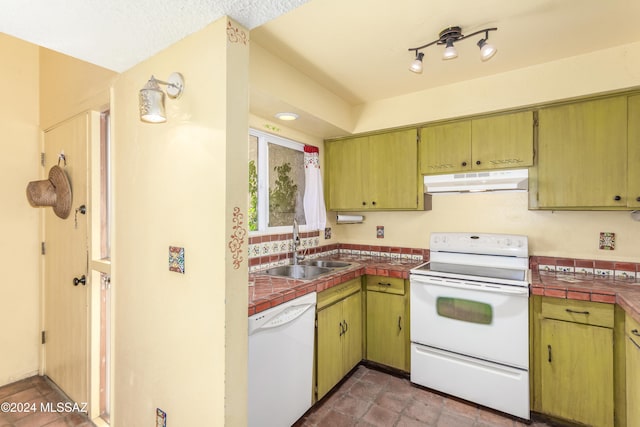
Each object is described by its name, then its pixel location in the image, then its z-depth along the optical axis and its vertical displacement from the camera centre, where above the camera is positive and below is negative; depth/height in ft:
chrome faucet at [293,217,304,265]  8.44 -0.77
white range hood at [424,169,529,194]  7.27 +0.80
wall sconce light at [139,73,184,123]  4.15 +1.61
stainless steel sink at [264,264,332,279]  8.24 -1.64
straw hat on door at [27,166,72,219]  7.08 +0.53
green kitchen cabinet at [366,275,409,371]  8.08 -3.06
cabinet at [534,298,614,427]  5.88 -3.10
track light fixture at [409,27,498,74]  5.30 +3.26
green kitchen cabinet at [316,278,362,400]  6.82 -3.04
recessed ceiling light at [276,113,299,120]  7.53 +2.52
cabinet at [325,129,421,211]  8.84 +1.29
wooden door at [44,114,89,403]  6.71 -1.51
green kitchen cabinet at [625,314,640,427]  5.04 -2.83
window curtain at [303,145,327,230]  8.73 +0.66
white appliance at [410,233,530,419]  6.48 -2.63
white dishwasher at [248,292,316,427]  5.07 -2.81
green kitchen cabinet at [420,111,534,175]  7.30 +1.80
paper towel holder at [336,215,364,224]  9.89 -0.21
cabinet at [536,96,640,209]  6.35 +1.28
